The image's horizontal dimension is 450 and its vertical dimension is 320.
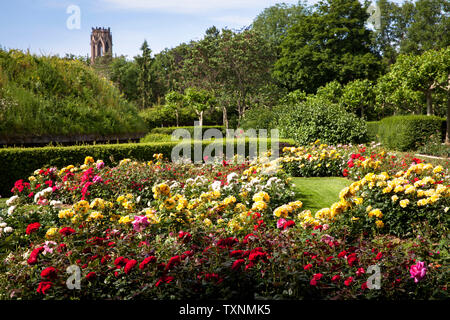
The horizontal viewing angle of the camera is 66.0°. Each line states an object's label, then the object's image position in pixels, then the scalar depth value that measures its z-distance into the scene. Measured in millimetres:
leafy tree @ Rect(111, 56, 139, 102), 34781
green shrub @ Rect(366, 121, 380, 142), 17097
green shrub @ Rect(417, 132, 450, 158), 13315
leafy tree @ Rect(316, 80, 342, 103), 23562
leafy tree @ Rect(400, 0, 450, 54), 30625
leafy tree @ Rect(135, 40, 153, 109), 30969
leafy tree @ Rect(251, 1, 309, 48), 32938
